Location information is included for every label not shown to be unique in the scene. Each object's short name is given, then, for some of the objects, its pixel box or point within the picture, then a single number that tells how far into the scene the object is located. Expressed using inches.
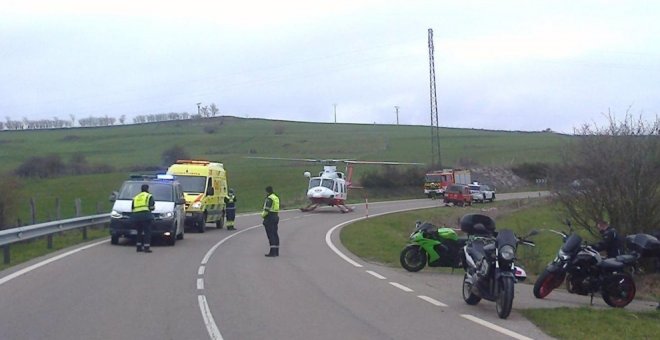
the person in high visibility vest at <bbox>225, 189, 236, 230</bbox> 1384.1
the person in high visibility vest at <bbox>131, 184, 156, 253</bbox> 917.8
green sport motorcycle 753.6
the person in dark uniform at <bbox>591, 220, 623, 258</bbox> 602.9
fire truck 2817.4
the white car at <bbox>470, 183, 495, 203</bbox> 2701.0
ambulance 1290.6
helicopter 2023.9
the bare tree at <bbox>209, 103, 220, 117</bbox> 4554.6
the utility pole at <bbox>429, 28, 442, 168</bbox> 2783.0
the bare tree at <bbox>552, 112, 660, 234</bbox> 880.9
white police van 981.8
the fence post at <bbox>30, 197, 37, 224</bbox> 1064.8
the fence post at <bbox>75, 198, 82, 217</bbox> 1195.1
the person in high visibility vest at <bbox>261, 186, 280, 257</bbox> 890.7
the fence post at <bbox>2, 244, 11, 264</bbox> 783.6
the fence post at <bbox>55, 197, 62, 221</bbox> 1162.4
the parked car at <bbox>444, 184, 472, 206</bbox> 2455.7
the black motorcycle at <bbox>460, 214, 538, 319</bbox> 486.6
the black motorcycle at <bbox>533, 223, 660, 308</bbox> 551.2
